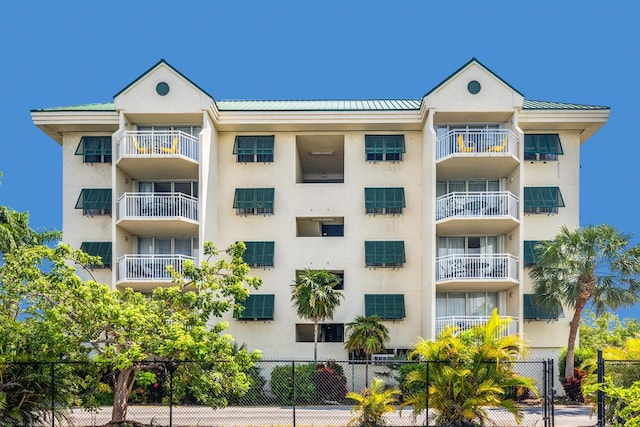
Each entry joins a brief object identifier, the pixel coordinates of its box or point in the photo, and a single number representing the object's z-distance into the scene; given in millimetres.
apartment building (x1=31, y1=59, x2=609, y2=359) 32562
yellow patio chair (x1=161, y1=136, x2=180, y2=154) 32219
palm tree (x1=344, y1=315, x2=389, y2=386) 30812
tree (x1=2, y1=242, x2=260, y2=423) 19641
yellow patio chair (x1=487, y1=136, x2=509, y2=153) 32375
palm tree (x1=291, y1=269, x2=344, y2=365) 30781
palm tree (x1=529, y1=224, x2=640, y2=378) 29750
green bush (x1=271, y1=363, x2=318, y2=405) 29602
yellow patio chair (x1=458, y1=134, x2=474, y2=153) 32656
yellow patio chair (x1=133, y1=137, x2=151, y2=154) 32344
